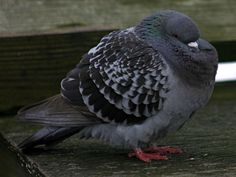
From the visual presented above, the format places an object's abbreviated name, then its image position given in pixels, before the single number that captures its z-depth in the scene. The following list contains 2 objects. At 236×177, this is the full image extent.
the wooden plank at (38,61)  7.63
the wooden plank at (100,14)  7.61
